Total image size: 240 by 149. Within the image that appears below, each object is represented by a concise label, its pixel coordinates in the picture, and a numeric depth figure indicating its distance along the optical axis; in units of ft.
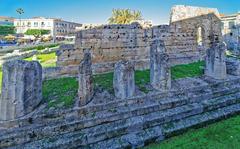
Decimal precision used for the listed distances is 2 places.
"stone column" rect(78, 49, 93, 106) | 15.25
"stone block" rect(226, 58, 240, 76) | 23.90
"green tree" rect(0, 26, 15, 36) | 124.72
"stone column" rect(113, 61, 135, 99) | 16.17
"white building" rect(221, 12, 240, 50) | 79.77
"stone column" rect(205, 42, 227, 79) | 21.71
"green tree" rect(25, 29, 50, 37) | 121.22
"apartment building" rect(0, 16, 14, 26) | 192.45
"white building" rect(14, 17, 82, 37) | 139.52
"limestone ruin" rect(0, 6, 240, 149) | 12.77
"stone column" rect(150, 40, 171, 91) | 18.34
